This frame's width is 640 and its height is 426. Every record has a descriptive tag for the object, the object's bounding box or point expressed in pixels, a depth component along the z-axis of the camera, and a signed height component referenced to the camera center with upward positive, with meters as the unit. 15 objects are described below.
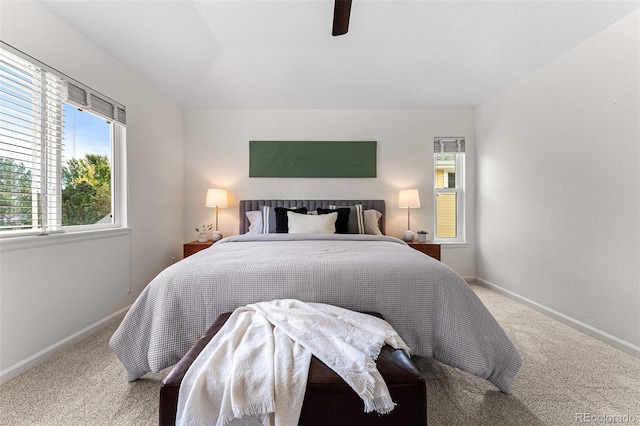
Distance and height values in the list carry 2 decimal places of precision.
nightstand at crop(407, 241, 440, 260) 3.19 -0.43
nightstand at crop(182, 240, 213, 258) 3.10 -0.39
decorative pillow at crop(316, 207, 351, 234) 2.96 -0.06
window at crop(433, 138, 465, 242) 3.76 +0.20
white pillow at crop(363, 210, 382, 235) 3.22 -0.12
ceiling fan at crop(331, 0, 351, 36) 1.67 +1.28
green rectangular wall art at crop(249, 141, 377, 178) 3.63 +0.72
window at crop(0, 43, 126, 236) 1.65 +0.46
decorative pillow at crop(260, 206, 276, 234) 3.07 -0.08
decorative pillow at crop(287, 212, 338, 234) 2.80 -0.12
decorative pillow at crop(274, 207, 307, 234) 2.97 -0.06
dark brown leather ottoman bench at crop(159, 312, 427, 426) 0.90 -0.63
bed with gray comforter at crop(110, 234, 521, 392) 1.37 -0.48
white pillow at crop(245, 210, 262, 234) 3.19 -0.10
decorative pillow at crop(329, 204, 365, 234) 3.06 -0.09
